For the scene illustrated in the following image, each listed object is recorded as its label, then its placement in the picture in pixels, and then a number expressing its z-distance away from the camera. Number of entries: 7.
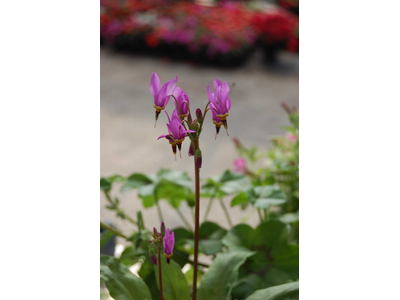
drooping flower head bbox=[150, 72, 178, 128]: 0.58
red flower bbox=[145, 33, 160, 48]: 4.37
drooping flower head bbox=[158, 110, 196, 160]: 0.58
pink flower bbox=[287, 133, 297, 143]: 1.19
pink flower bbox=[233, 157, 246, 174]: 1.21
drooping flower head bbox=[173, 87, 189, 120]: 0.59
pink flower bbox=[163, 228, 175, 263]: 0.60
